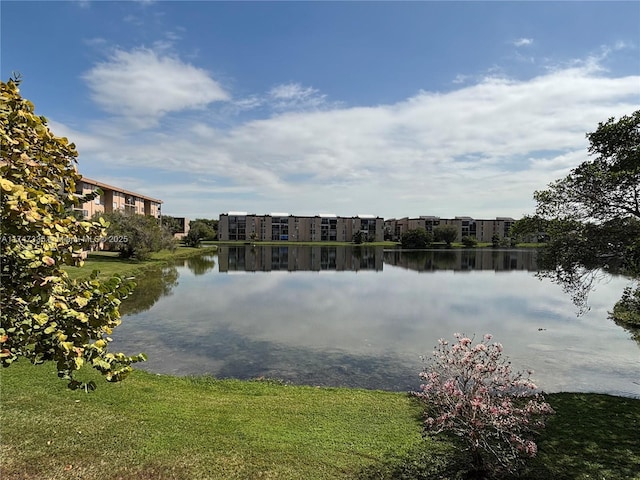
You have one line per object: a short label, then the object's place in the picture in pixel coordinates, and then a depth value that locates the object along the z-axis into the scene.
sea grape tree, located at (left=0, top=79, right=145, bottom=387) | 3.06
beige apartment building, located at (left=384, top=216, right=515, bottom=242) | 158.12
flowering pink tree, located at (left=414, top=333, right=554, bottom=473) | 6.27
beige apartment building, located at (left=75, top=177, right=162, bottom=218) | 58.75
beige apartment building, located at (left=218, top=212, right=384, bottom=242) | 149.88
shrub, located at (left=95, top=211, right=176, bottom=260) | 48.62
